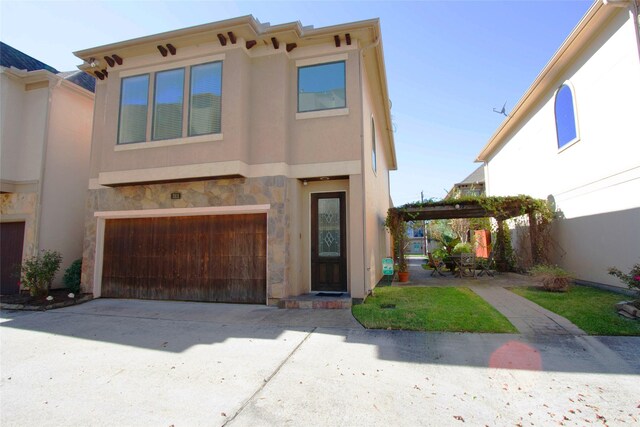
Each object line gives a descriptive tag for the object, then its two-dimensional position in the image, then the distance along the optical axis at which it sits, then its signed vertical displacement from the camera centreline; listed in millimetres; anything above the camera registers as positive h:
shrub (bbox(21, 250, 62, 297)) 8398 -615
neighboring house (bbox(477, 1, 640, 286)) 7156 +2698
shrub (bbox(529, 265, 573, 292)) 7824 -806
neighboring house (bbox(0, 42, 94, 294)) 9602 +2310
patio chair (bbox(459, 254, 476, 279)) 11183 -594
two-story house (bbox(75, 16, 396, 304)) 7555 +1960
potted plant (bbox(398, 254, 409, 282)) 10492 -789
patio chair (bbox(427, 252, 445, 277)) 12397 -716
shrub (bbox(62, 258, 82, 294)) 9047 -771
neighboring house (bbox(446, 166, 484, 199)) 22031 +4153
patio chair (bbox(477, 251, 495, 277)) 11367 -707
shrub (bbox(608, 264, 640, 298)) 5789 -620
